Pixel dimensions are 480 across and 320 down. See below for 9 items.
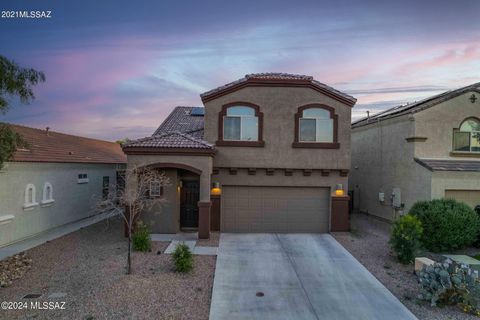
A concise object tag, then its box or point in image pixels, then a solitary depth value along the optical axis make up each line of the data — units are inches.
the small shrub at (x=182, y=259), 342.6
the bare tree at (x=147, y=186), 478.7
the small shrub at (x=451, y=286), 270.7
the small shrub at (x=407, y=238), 387.2
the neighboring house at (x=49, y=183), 461.1
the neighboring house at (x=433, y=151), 529.7
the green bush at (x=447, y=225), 438.0
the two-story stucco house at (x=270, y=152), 553.9
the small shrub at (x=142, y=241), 420.2
